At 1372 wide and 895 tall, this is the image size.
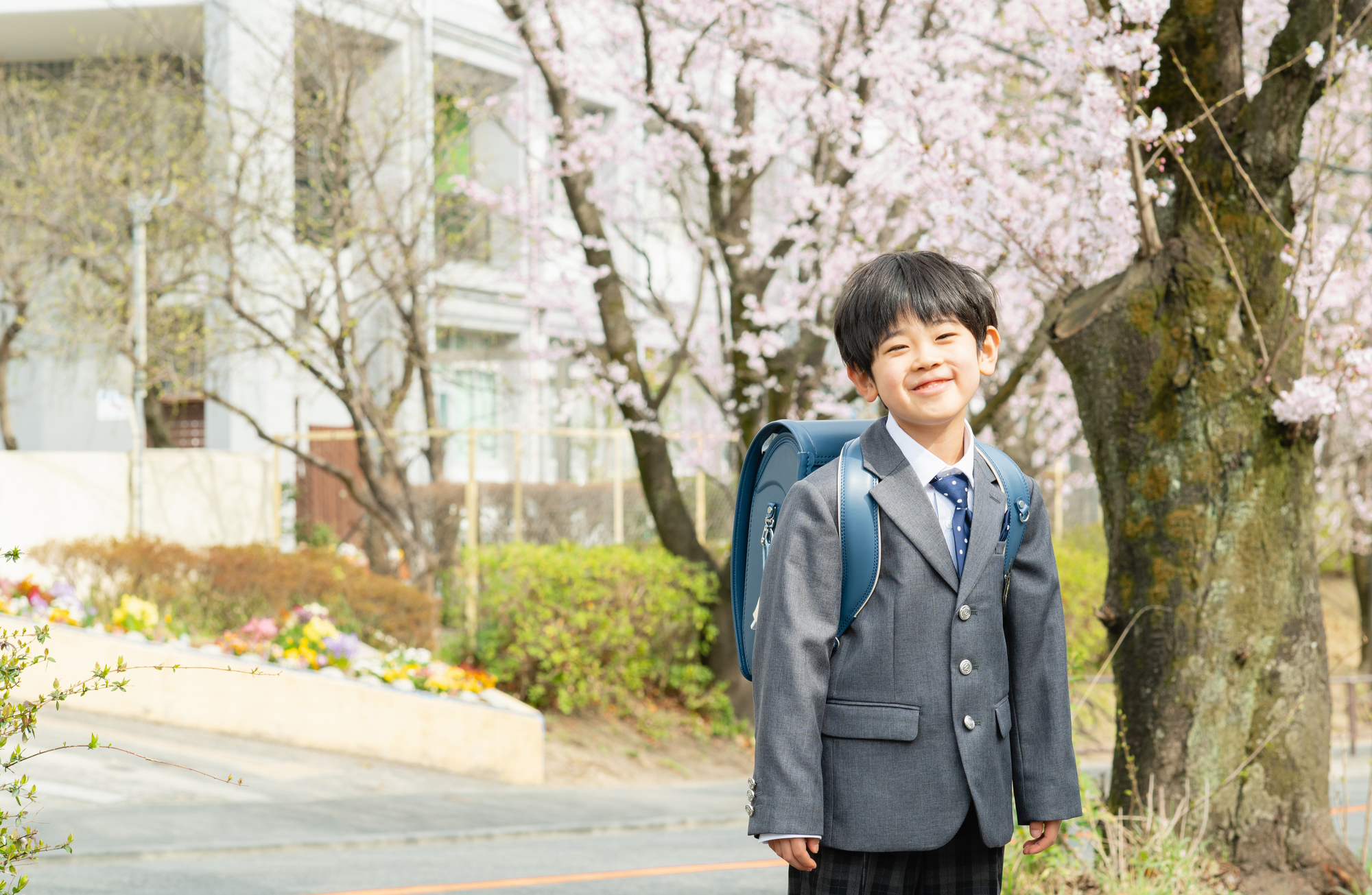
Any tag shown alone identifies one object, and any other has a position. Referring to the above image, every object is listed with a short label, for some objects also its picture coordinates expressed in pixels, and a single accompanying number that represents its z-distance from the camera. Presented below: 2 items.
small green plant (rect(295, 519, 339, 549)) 16.47
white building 14.30
